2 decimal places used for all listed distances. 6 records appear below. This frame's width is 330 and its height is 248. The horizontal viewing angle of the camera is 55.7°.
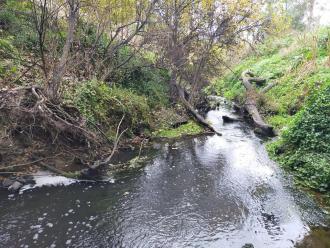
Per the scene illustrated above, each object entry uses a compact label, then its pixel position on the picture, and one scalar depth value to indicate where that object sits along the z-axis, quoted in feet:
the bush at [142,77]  44.45
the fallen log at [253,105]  41.22
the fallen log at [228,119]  50.99
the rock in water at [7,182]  22.18
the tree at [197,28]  46.21
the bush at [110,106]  31.30
